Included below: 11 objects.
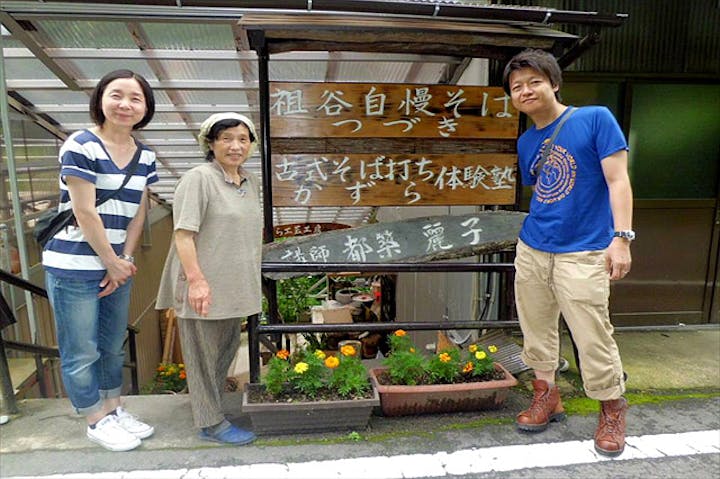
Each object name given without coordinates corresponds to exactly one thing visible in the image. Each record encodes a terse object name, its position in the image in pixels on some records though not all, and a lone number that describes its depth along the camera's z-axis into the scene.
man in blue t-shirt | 2.38
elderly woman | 2.53
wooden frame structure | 3.02
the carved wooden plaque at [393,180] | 3.35
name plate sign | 3.36
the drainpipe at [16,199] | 4.22
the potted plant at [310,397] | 2.83
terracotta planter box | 3.03
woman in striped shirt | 2.43
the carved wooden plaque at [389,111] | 3.27
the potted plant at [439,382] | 3.04
